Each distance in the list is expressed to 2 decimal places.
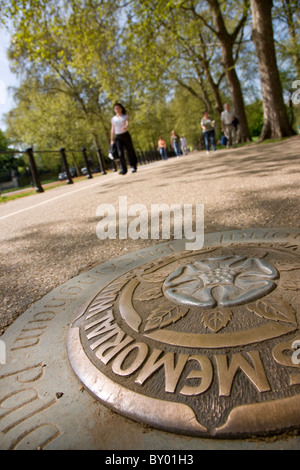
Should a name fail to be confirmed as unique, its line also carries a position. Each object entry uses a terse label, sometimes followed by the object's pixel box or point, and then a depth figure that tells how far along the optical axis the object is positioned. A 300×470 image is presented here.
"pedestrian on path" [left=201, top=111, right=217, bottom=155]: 12.42
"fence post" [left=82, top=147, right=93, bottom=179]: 13.28
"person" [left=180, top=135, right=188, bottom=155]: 28.03
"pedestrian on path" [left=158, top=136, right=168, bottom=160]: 20.72
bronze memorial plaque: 0.88
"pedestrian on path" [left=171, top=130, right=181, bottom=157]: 20.13
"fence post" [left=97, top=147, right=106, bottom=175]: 14.80
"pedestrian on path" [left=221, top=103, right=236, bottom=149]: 11.91
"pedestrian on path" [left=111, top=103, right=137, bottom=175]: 7.91
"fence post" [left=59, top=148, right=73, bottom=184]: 11.49
